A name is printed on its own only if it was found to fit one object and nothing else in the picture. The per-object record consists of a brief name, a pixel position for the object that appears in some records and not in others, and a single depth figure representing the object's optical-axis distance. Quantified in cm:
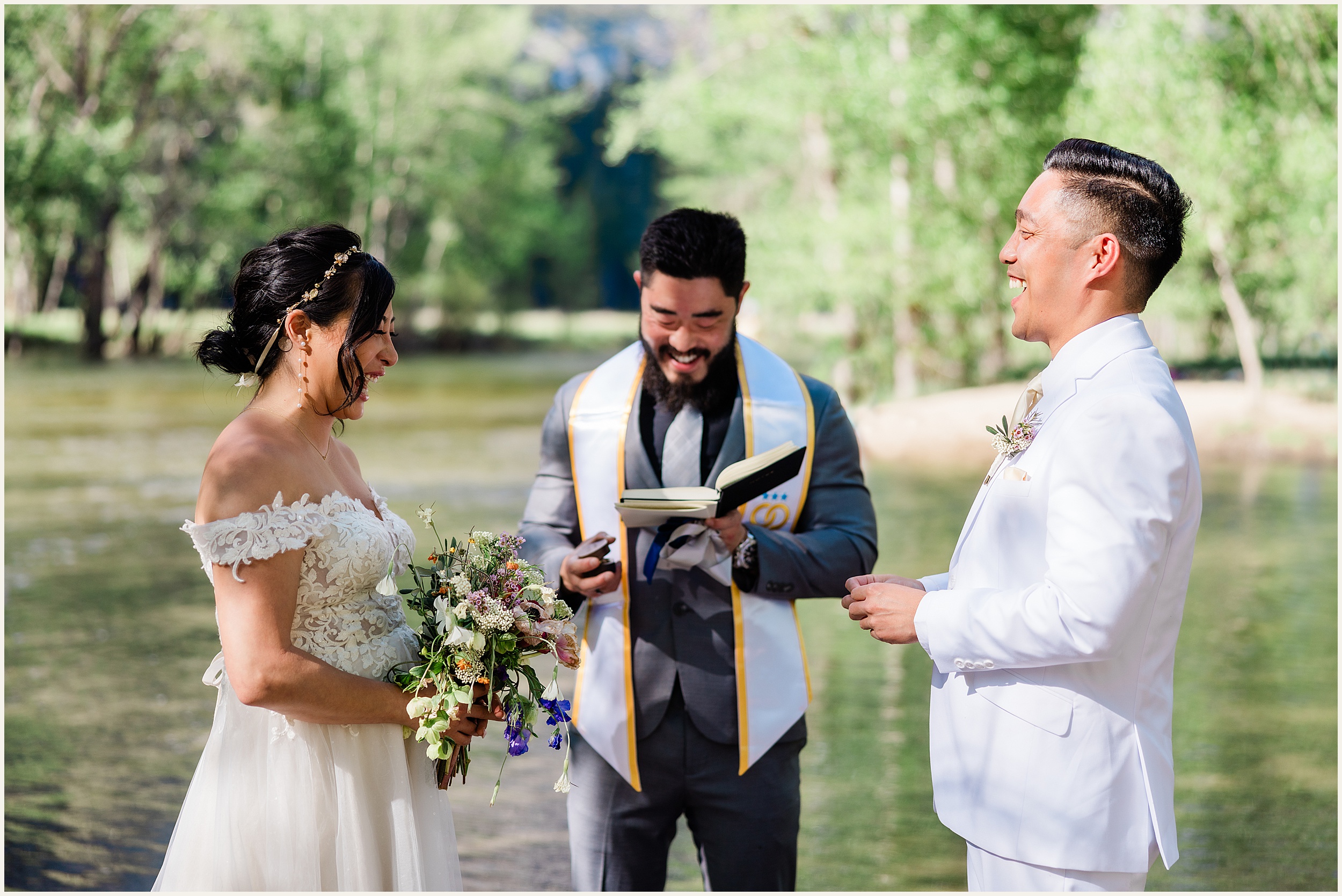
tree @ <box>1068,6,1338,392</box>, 1593
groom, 217
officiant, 319
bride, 253
